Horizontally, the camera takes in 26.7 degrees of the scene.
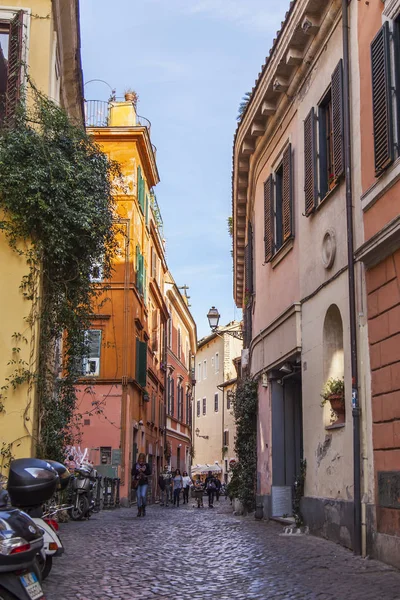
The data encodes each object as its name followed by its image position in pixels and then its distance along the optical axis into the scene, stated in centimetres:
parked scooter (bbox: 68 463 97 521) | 1888
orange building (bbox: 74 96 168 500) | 2830
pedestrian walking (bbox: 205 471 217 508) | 3205
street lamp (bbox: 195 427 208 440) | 6995
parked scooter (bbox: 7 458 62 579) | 686
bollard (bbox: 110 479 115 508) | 2573
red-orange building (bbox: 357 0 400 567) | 959
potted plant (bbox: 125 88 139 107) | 3247
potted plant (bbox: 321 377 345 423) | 1206
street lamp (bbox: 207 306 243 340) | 2599
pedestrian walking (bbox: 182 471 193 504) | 3600
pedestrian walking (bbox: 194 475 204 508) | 3170
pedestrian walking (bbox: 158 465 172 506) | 3381
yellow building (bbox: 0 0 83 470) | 1220
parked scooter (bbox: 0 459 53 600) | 508
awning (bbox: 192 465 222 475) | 5422
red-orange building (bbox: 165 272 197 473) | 4684
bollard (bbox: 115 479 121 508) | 2650
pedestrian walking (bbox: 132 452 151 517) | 2130
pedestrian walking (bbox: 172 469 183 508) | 3347
